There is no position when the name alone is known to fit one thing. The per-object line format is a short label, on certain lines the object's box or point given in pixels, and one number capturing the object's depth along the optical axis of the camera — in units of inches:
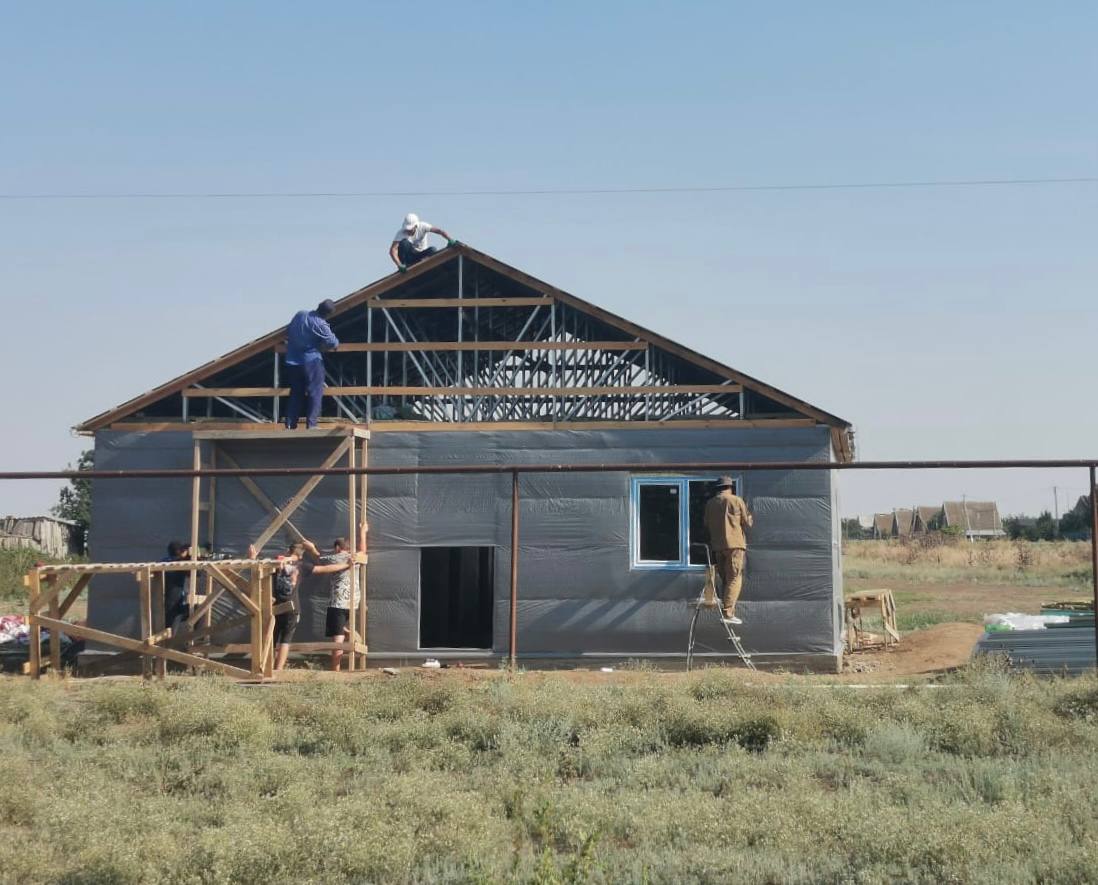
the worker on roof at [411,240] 701.9
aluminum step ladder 631.2
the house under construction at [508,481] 669.3
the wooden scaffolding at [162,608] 573.9
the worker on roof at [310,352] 663.8
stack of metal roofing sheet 522.6
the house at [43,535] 1693.5
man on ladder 631.8
